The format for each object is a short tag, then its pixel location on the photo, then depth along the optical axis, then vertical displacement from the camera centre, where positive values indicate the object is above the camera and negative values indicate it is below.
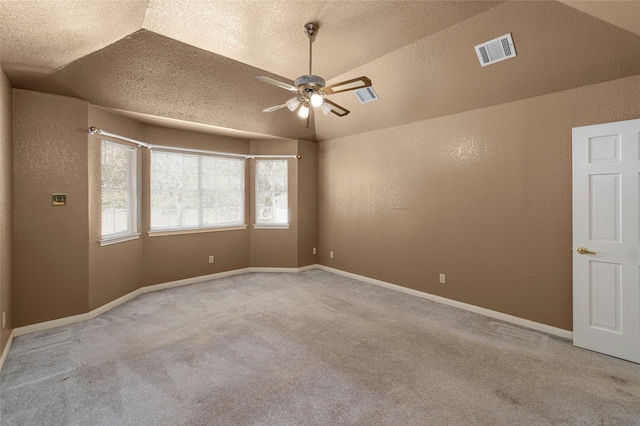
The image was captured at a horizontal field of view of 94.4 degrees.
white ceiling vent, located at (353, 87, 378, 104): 4.06 +1.65
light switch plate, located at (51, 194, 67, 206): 3.26 +0.16
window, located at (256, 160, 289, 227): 5.71 +0.35
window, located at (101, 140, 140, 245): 3.85 +0.29
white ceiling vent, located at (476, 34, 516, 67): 2.79 +1.59
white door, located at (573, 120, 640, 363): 2.61 -0.26
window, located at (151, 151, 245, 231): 4.68 +0.37
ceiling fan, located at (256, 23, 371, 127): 2.46 +1.05
